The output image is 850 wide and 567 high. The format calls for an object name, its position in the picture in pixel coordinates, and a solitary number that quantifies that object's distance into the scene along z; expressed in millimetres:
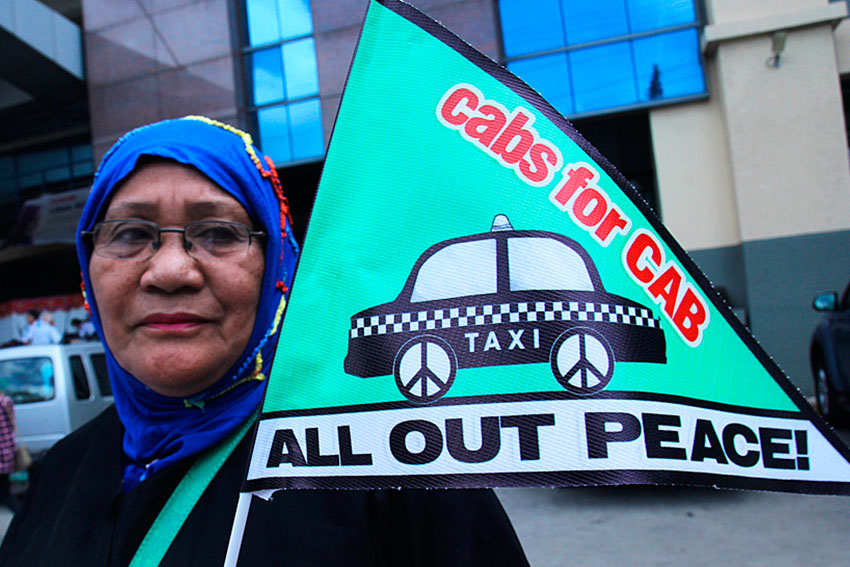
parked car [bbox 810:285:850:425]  6266
